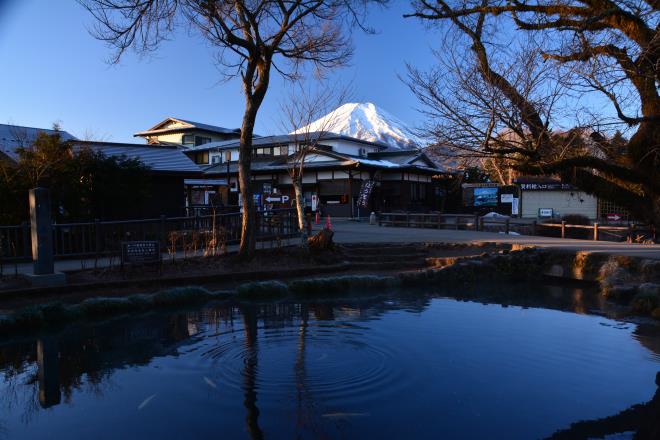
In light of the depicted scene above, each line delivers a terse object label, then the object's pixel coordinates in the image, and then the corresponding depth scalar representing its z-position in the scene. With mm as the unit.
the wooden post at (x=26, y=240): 11242
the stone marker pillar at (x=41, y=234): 9789
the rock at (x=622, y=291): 10280
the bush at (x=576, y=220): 23414
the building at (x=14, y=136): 16281
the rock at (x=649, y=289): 9508
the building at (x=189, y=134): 46656
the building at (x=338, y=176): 31453
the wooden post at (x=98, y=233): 11602
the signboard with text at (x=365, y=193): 31028
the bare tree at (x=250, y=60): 11812
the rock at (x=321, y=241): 13828
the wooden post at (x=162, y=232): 12695
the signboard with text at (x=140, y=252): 10820
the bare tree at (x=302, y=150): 13946
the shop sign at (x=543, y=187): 32250
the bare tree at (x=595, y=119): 6055
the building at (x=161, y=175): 16609
